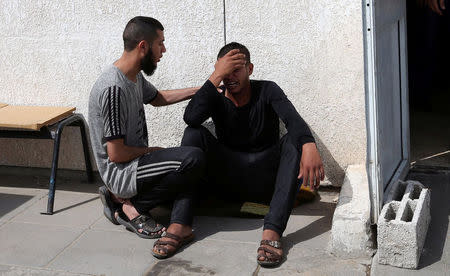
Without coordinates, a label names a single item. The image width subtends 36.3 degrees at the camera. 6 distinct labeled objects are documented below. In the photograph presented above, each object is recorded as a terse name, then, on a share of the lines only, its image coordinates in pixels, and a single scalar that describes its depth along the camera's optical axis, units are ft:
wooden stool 15.98
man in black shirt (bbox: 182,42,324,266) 14.25
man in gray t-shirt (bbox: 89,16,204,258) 14.05
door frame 12.37
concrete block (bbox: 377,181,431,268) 12.25
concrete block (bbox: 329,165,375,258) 12.95
